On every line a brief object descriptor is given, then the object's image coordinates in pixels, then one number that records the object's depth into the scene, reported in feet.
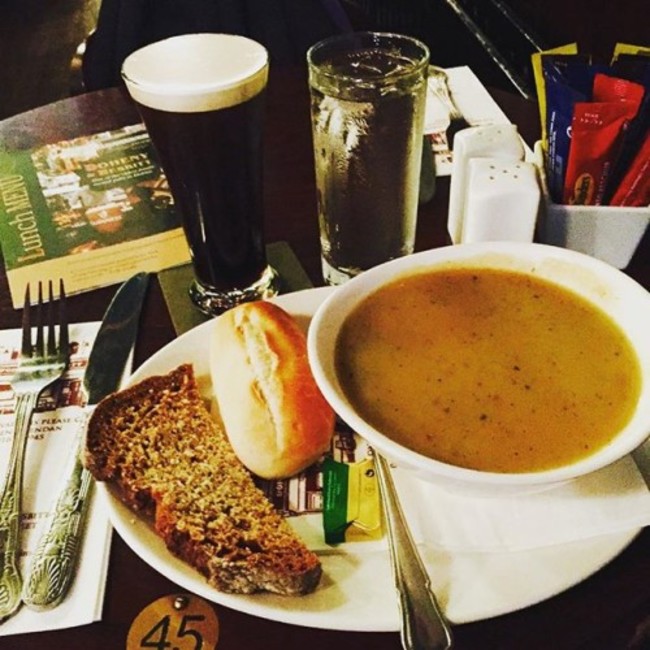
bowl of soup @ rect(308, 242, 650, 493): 2.05
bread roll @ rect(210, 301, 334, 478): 2.31
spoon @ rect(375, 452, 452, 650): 1.85
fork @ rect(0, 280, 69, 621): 2.10
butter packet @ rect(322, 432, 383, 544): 2.14
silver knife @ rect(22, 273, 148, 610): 2.10
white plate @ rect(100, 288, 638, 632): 1.91
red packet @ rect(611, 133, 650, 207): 2.88
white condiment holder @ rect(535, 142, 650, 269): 2.96
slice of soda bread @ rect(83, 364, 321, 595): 1.97
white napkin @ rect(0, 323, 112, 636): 2.03
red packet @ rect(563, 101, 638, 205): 2.80
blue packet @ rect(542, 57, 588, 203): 2.90
